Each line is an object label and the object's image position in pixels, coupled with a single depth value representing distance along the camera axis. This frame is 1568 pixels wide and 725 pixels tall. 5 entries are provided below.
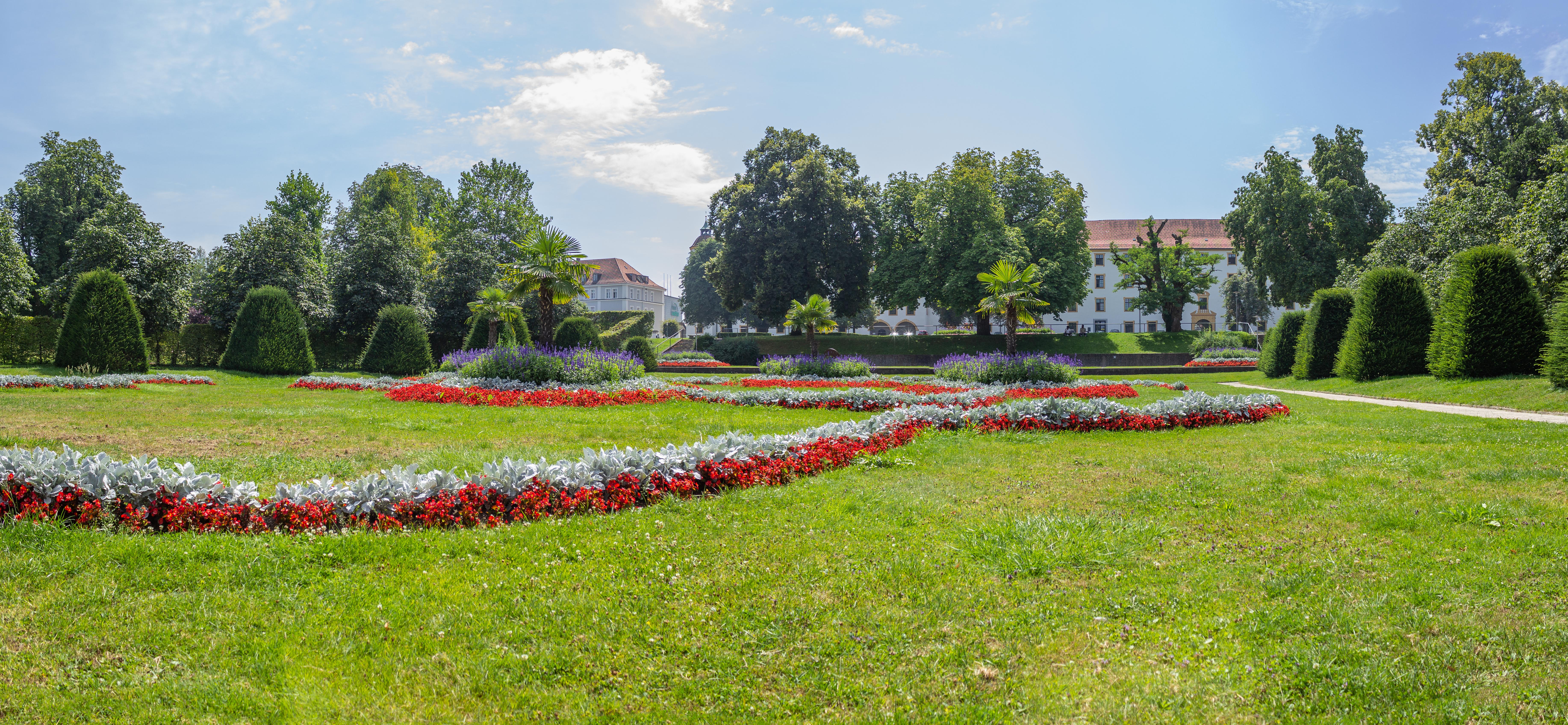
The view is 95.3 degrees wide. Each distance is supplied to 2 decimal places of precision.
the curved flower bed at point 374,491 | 4.24
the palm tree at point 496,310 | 23.03
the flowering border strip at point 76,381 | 13.88
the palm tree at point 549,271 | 16.91
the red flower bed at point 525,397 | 12.41
